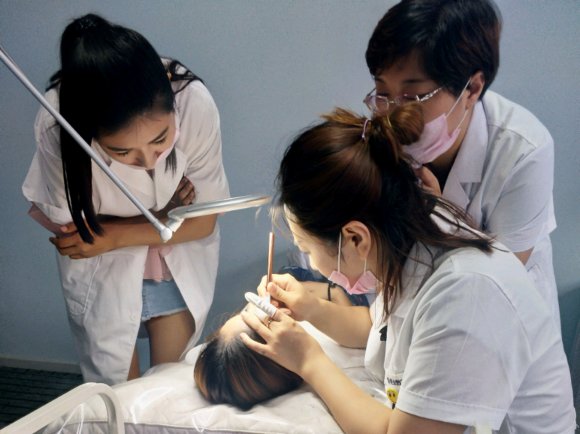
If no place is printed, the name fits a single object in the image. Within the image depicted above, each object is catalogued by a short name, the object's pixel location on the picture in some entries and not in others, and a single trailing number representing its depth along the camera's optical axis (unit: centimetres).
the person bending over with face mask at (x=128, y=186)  122
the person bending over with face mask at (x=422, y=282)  104
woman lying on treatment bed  142
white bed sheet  134
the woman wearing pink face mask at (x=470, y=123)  125
